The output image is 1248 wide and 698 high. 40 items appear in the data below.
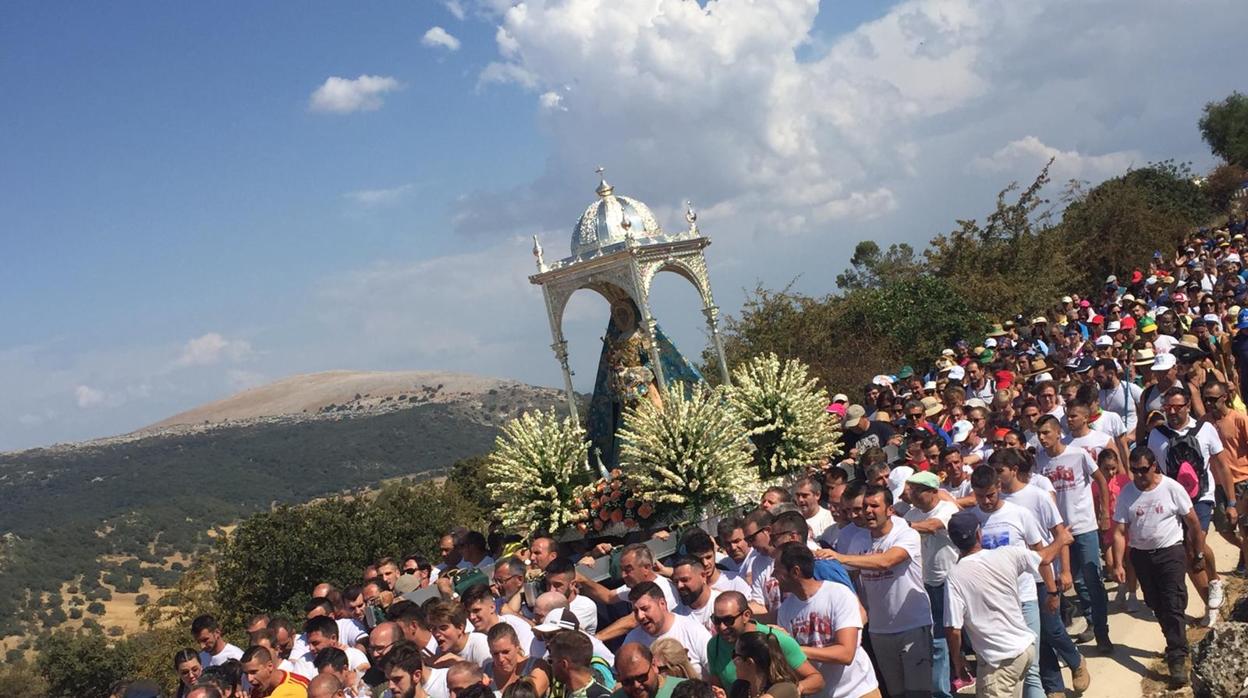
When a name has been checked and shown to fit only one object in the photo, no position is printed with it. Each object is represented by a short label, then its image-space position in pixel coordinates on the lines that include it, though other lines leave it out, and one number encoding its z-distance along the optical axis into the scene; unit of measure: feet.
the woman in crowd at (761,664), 17.26
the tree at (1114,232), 104.88
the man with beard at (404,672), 20.76
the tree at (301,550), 100.83
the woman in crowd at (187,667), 26.61
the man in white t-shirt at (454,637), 22.56
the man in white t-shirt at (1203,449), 29.22
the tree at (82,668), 119.24
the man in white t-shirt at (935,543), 24.40
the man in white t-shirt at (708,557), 22.61
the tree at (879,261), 99.96
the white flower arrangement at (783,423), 36.50
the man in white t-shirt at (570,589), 23.18
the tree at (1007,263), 84.48
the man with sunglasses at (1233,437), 30.91
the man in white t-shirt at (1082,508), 27.84
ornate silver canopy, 43.42
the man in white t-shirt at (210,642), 28.38
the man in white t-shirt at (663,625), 19.81
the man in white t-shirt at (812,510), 26.68
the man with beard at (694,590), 21.03
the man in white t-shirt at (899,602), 22.97
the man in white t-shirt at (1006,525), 23.36
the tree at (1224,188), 152.56
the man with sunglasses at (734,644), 17.85
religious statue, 43.19
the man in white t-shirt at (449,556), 34.55
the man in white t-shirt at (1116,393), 37.88
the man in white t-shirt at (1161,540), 25.54
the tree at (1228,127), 196.13
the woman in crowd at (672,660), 18.60
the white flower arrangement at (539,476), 34.91
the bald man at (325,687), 20.45
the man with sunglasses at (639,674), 17.22
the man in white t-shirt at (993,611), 21.57
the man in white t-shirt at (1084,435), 29.63
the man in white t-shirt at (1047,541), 24.71
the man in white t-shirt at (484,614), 22.86
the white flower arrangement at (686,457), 32.65
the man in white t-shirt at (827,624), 19.43
